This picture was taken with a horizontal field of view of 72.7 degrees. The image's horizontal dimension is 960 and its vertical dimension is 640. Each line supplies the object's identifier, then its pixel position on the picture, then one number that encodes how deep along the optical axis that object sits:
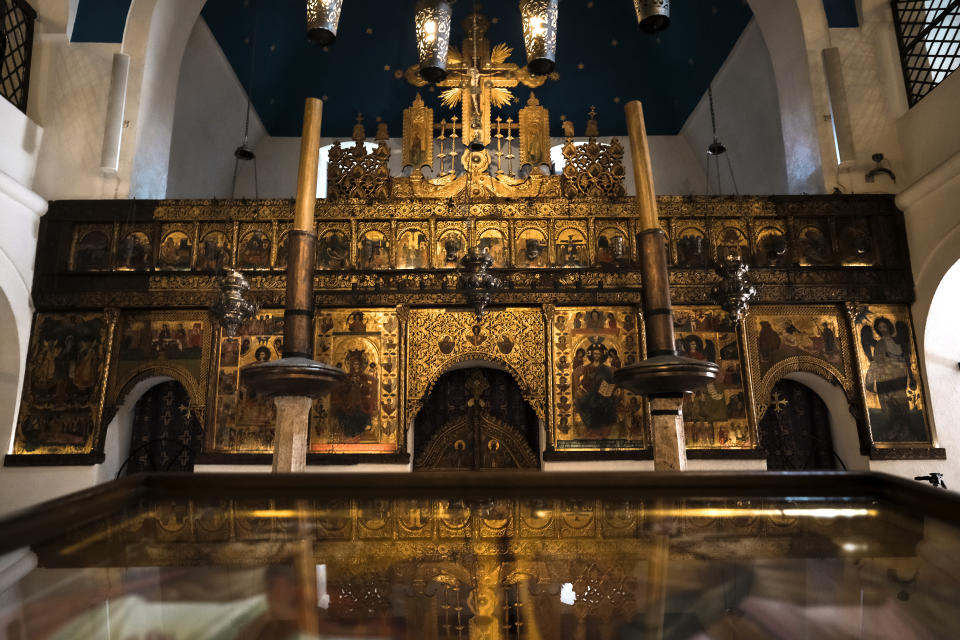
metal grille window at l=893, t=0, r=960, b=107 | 8.38
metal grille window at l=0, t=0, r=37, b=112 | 8.61
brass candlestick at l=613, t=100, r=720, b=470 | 4.89
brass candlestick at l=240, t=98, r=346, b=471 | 5.06
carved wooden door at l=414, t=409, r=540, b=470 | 9.34
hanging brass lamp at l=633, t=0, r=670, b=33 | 4.61
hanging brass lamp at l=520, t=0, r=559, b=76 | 5.02
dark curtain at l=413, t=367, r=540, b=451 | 9.53
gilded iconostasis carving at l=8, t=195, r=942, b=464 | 8.26
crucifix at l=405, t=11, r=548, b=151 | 9.26
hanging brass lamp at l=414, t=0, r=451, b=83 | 5.20
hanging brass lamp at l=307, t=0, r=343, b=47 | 4.86
